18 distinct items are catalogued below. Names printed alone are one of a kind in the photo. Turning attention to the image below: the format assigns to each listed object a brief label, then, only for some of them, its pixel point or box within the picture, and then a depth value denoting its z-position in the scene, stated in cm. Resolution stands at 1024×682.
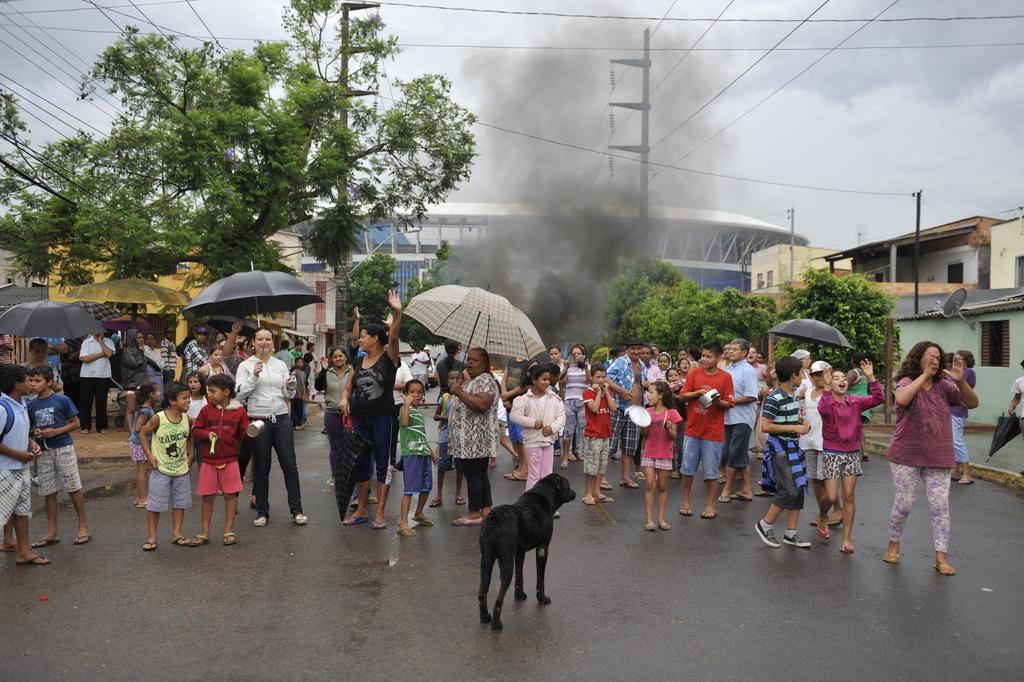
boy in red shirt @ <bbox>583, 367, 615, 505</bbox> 758
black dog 439
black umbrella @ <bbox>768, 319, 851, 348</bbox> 992
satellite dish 1616
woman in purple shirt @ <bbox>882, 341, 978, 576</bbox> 547
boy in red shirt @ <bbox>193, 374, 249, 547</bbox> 598
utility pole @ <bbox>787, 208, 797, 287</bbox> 4659
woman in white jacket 650
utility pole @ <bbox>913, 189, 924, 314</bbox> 2783
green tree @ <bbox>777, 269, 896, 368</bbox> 1936
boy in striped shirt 621
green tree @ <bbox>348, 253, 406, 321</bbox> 4706
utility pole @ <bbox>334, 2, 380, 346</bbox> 1570
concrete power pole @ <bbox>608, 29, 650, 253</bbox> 2788
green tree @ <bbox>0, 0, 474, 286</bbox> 1333
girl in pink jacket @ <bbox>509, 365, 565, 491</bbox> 673
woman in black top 645
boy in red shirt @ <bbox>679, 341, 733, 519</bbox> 718
